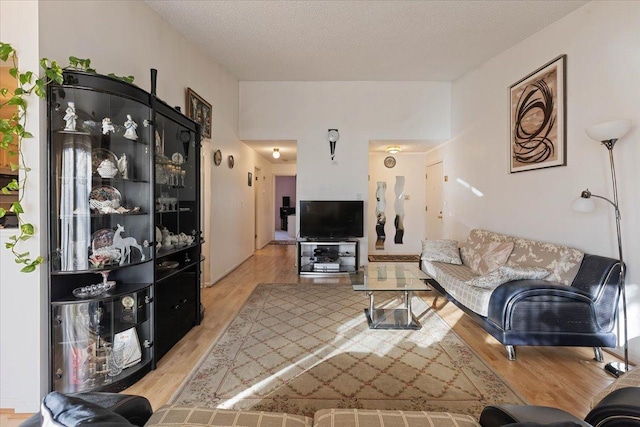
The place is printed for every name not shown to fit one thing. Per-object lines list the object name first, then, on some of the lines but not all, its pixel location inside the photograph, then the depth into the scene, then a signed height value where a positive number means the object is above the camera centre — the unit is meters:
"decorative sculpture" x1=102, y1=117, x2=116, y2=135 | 1.94 +0.55
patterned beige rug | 1.83 -1.20
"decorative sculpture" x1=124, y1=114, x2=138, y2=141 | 2.06 +0.56
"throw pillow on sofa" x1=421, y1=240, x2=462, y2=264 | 3.85 -0.58
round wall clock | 6.67 +1.07
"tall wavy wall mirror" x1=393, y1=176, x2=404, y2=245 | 6.71 +0.00
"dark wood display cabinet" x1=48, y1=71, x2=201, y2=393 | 1.80 -0.18
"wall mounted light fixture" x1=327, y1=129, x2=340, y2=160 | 5.14 +1.24
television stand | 5.03 -0.87
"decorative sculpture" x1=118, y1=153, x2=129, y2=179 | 2.06 +0.30
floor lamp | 2.15 +0.12
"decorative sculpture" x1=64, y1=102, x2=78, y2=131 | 1.80 +0.56
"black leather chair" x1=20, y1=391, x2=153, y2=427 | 0.66 -0.48
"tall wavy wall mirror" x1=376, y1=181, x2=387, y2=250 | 6.72 -0.12
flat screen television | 5.11 -0.20
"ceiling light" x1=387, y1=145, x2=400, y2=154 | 5.72 +1.19
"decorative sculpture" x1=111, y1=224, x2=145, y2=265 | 2.02 -0.26
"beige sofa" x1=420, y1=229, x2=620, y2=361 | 2.25 -0.75
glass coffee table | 2.86 -0.79
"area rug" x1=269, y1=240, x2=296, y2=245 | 8.68 -1.04
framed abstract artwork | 2.98 +1.00
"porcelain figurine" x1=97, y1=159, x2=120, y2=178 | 1.95 +0.26
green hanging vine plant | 1.65 +0.45
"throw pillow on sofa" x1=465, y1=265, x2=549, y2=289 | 2.49 -0.58
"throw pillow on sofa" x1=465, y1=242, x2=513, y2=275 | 3.23 -0.56
